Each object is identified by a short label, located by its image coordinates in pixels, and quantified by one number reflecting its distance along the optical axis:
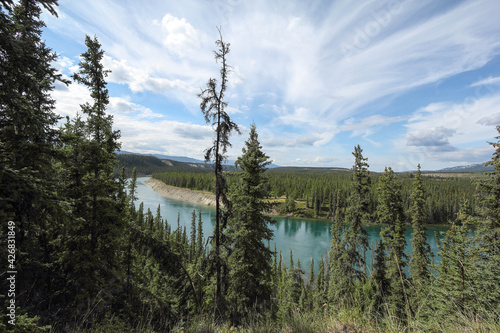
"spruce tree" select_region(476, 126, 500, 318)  12.79
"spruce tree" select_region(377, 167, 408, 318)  18.80
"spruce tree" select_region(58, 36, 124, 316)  8.95
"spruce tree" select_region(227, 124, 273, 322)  11.52
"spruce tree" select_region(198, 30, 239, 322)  10.30
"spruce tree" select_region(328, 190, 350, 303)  15.35
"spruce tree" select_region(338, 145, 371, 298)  15.56
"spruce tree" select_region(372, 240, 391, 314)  18.31
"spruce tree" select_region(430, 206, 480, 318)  10.38
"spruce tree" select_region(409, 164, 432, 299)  19.12
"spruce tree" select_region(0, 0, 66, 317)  3.66
